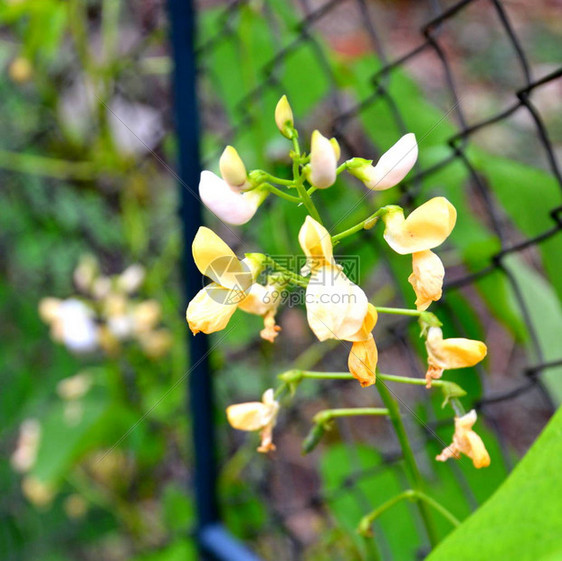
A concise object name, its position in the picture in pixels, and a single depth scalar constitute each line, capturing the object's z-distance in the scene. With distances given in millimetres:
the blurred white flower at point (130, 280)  877
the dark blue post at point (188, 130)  694
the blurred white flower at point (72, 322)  854
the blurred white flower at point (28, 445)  946
